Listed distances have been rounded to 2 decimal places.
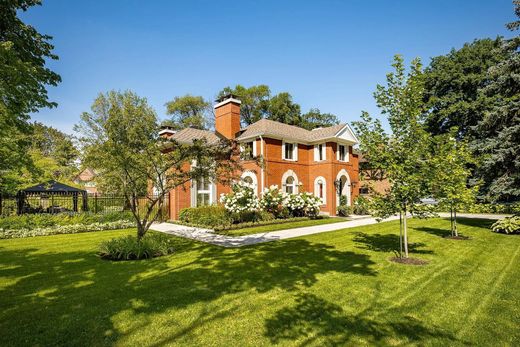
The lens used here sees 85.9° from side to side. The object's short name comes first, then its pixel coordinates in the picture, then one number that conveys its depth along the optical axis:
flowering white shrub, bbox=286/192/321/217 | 18.44
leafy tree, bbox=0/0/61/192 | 7.71
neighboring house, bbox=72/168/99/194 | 44.90
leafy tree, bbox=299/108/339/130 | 44.65
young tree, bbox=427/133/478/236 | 7.60
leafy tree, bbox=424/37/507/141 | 25.72
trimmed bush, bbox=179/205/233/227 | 15.43
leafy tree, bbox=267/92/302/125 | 39.78
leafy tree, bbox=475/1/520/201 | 13.16
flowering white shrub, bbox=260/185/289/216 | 17.56
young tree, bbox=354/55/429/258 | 7.62
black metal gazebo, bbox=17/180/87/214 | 16.95
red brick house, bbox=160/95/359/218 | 20.31
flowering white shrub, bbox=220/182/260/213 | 15.96
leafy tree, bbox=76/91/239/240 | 8.24
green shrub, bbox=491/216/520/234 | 12.98
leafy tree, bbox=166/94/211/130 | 42.50
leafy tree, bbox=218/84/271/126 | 41.34
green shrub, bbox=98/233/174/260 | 8.66
